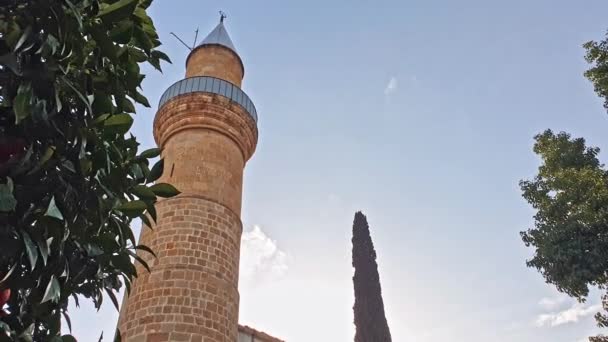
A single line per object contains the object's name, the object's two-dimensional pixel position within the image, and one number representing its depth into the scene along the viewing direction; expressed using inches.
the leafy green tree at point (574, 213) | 406.0
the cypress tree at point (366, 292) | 678.1
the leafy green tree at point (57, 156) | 84.0
